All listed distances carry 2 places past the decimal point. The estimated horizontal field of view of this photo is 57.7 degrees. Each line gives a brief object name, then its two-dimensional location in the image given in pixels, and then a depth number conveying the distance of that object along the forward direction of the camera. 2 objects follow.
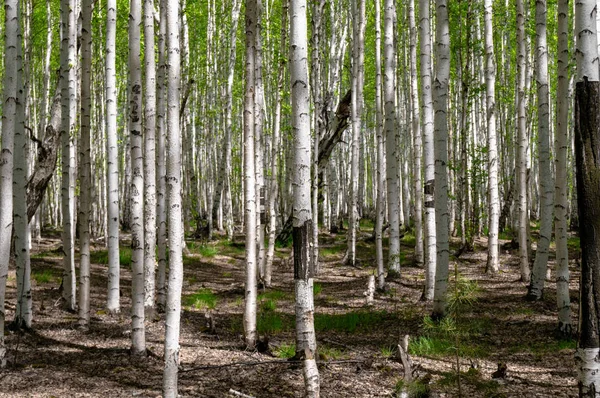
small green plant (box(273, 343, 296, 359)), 5.88
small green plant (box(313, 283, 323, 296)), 10.56
